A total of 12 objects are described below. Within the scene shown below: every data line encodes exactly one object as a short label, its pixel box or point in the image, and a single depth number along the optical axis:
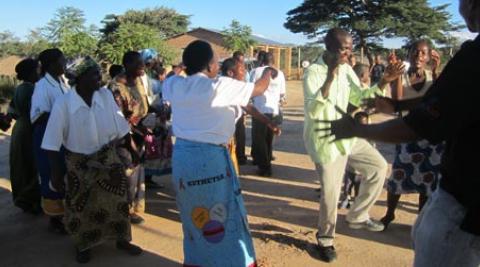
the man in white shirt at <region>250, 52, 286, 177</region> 7.25
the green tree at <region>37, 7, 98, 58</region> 25.20
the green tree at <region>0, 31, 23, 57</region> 52.53
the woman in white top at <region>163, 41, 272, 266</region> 3.15
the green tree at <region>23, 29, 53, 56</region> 31.21
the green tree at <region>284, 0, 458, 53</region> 35.34
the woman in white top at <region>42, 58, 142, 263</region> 3.88
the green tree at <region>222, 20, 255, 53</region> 33.56
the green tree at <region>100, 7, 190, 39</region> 52.59
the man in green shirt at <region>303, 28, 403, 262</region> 3.84
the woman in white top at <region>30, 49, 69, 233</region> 4.58
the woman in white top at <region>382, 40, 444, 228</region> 4.53
